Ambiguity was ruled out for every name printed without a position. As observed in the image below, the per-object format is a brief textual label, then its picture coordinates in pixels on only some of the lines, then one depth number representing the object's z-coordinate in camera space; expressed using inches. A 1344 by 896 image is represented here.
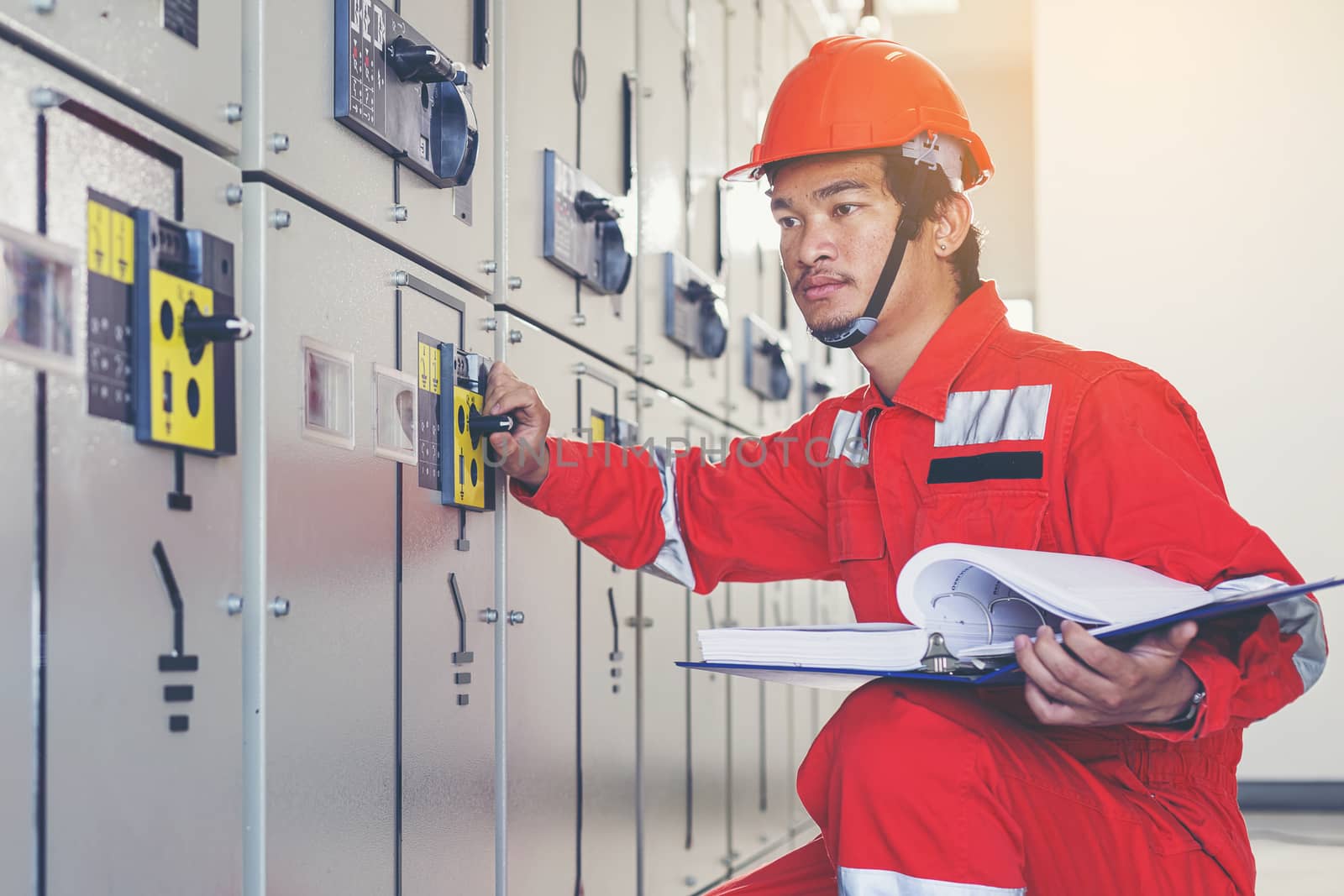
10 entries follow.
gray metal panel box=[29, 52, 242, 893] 43.2
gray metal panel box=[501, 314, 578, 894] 82.0
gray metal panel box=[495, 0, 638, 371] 84.4
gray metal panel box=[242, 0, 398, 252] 55.2
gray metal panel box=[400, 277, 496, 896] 68.5
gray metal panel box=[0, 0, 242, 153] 44.2
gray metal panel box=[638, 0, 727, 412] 113.2
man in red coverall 59.0
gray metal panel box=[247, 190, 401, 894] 55.4
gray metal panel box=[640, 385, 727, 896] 110.0
